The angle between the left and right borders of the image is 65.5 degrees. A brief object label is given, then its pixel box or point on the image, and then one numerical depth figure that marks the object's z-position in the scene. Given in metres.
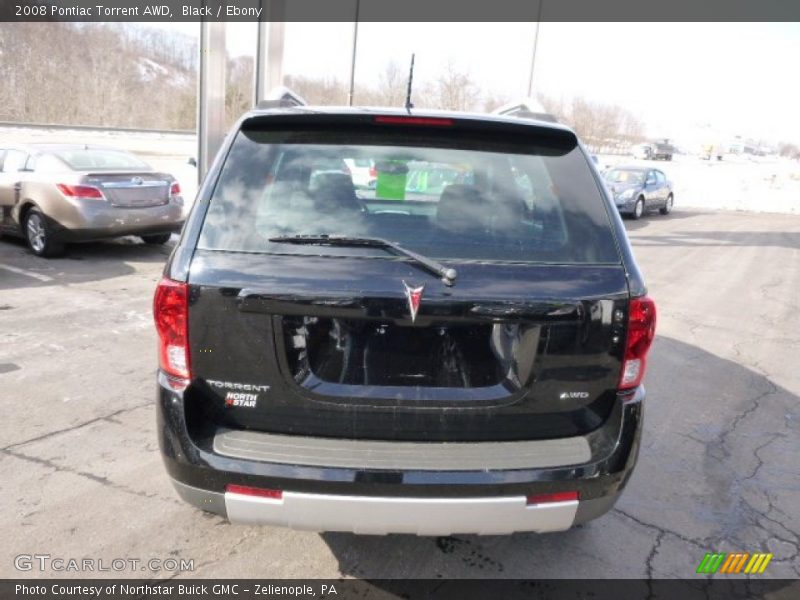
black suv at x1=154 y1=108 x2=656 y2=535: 2.12
